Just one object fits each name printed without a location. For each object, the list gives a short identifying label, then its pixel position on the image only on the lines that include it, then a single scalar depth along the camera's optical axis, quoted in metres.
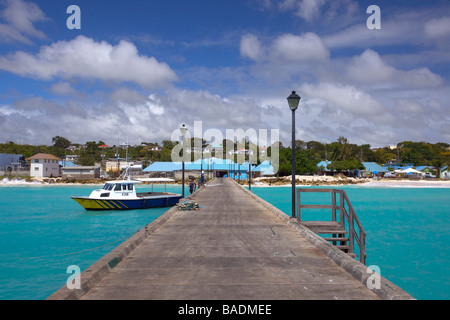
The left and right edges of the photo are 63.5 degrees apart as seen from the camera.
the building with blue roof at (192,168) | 90.76
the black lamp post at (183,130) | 23.41
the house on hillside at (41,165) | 94.56
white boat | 33.53
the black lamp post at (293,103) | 12.73
